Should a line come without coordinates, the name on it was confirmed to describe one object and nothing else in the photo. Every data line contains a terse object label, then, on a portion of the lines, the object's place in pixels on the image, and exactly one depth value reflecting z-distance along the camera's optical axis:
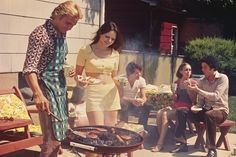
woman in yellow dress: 4.64
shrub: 16.28
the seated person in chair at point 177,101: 6.58
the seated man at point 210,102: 6.19
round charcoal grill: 3.68
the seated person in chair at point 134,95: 6.73
